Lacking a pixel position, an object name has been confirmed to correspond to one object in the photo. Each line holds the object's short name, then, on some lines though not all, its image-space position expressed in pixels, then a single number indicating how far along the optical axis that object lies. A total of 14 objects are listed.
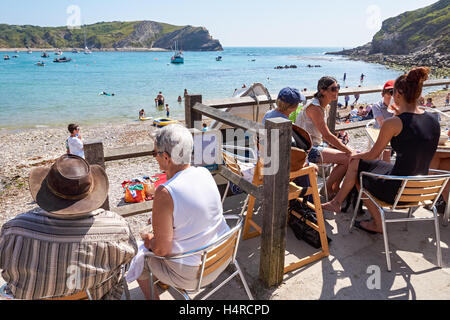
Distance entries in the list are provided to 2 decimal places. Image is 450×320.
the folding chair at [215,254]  1.93
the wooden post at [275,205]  2.34
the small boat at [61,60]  90.16
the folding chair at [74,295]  1.85
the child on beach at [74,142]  7.33
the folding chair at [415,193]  2.78
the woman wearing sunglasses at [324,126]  3.74
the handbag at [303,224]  3.21
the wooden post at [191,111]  3.65
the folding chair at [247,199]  3.31
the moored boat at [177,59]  94.06
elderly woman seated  1.90
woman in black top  2.85
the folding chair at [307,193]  2.84
